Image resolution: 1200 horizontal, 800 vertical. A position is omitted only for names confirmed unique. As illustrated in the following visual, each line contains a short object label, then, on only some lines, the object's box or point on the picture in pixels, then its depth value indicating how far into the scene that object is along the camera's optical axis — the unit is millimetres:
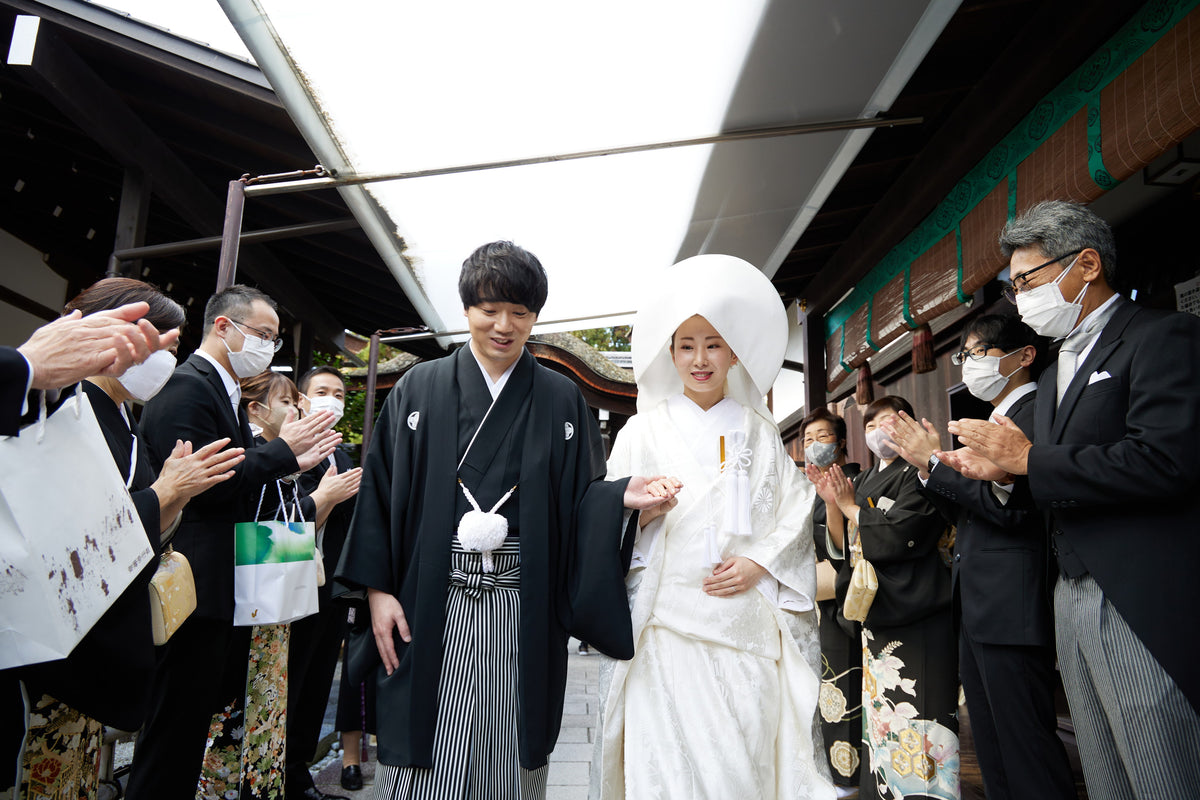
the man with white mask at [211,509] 2881
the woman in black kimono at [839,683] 4316
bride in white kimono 2680
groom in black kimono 2430
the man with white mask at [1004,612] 2932
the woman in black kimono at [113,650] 2100
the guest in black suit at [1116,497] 2320
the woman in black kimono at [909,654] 3537
